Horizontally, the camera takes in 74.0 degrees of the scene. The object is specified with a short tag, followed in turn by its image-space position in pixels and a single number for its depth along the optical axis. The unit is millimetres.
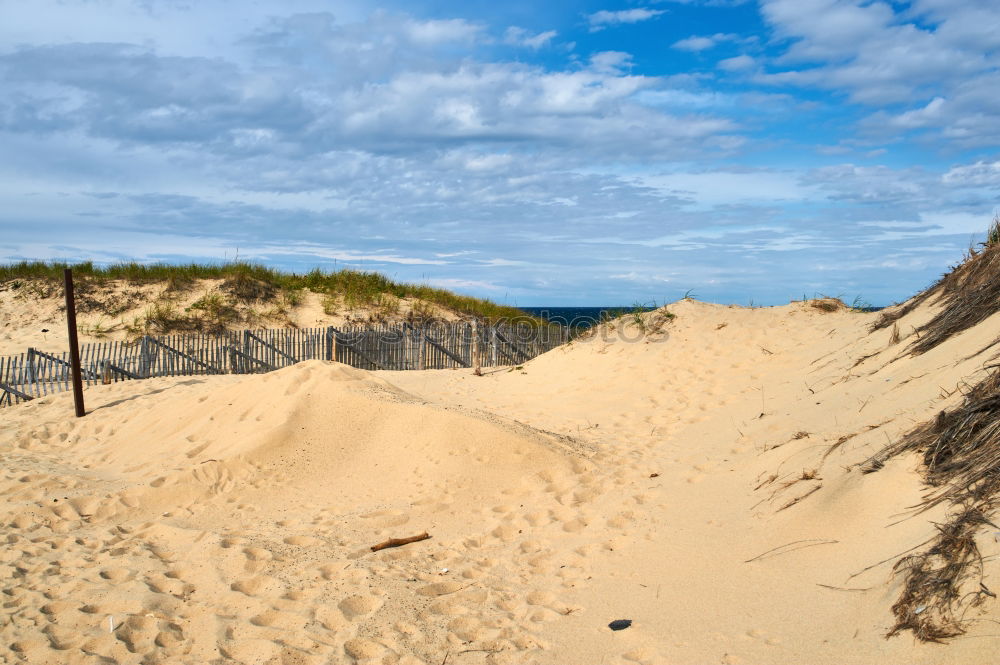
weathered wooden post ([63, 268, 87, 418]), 9891
